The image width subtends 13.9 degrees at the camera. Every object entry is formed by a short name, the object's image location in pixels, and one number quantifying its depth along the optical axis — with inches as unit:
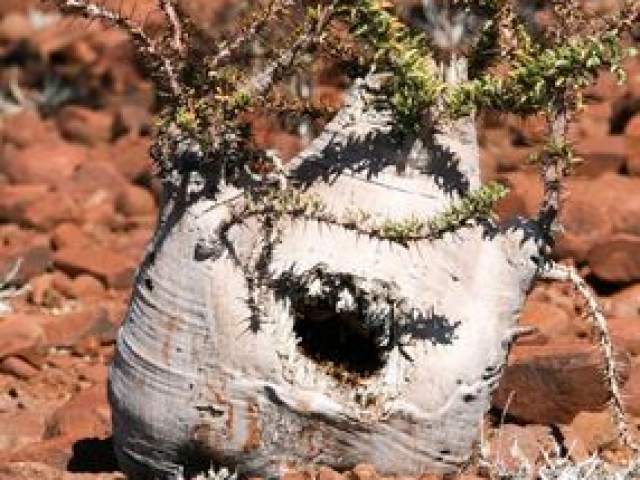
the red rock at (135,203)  535.7
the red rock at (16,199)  522.9
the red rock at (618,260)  399.0
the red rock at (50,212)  511.5
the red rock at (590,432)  280.2
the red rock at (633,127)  490.7
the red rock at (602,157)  472.7
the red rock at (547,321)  356.3
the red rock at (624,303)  387.0
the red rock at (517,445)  257.0
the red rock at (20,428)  329.0
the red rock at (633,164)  472.2
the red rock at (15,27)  836.0
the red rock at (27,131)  627.1
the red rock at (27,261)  454.0
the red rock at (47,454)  295.8
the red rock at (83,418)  314.3
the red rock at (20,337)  388.6
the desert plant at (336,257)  239.8
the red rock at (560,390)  298.2
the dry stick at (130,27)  235.5
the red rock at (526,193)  435.1
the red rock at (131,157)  565.5
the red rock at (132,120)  629.0
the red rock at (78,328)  405.9
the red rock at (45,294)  449.5
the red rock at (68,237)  484.8
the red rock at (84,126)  634.2
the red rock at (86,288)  448.8
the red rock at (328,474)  241.9
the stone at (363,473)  243.2
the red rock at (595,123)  525.2
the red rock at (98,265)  451.2
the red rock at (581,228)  421.1
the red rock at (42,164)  575.0
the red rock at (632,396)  301.7
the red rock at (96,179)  557.0
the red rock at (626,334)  330.8
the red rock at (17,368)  386.3
